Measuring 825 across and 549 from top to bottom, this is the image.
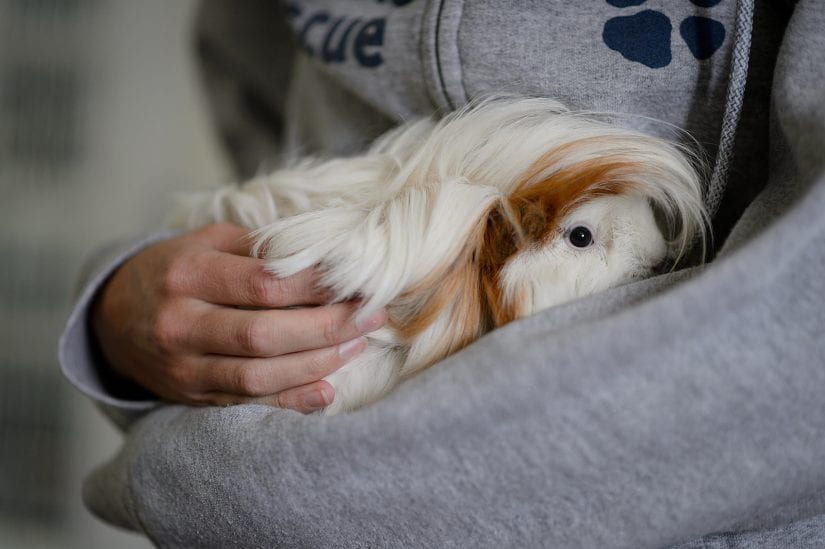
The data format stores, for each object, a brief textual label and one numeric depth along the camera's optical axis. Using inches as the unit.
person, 14.6
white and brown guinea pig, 19.9
